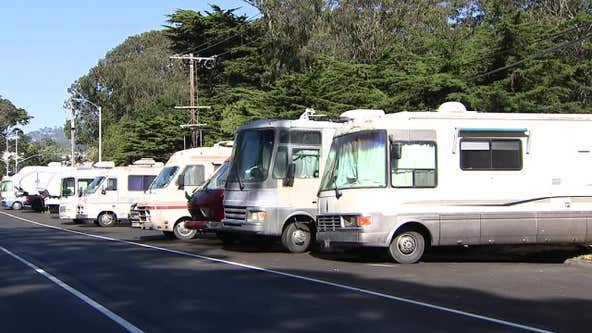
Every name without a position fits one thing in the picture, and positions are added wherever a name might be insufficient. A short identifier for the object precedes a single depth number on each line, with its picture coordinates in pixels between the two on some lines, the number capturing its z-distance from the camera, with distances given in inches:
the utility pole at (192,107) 1619.1
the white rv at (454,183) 555.2
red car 721.6
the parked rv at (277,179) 645.9
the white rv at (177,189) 825.5
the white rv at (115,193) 1127.6
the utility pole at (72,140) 2166.6
